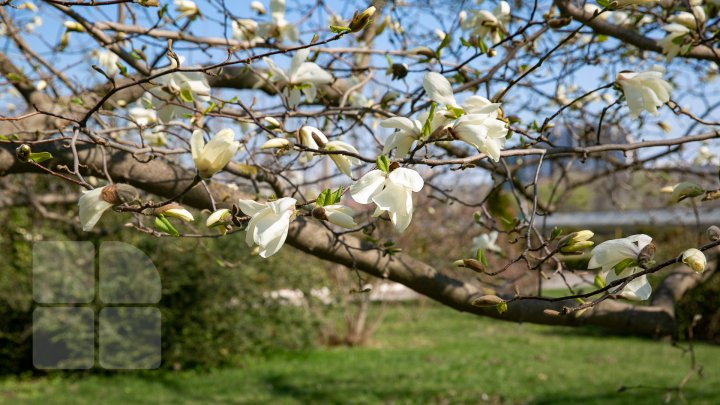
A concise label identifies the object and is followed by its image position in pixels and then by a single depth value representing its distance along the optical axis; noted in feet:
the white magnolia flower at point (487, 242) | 7.93
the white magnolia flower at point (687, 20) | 5.51
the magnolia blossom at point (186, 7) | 7.14
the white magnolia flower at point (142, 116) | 6.69
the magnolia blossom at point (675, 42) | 5.53
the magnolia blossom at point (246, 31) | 7.57
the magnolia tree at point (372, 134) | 3.36
